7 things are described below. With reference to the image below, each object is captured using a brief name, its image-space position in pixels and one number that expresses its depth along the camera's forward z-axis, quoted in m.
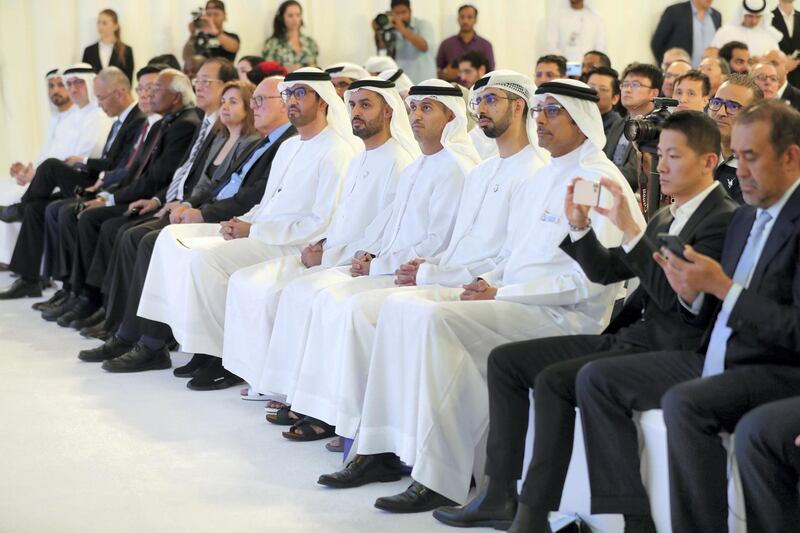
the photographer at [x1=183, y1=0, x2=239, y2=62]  10.59
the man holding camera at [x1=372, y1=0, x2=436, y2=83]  10.77
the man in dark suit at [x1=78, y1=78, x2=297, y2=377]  5.94
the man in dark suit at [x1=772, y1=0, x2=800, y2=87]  10.09
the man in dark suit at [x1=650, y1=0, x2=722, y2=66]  10.88
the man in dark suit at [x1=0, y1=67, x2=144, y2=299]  7.91
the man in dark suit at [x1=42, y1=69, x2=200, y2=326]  7.01
